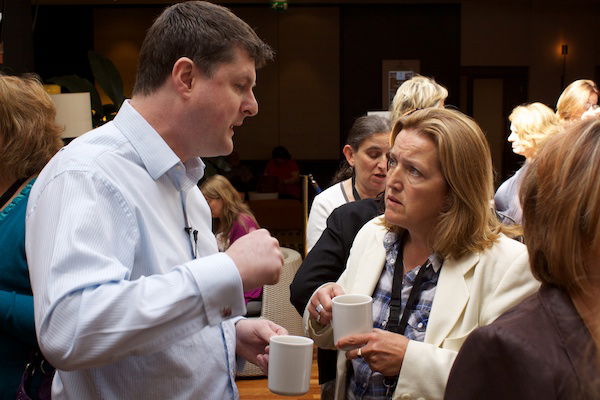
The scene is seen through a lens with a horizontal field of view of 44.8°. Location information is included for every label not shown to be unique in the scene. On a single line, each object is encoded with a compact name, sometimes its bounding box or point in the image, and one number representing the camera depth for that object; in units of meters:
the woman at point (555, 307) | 1.05
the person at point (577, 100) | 4.51
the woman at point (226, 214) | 5.18
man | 1.24
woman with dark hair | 3.35
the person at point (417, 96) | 3.10
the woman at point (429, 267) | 1.78
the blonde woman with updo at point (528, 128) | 4.21
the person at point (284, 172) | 11.38
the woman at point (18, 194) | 1.84
